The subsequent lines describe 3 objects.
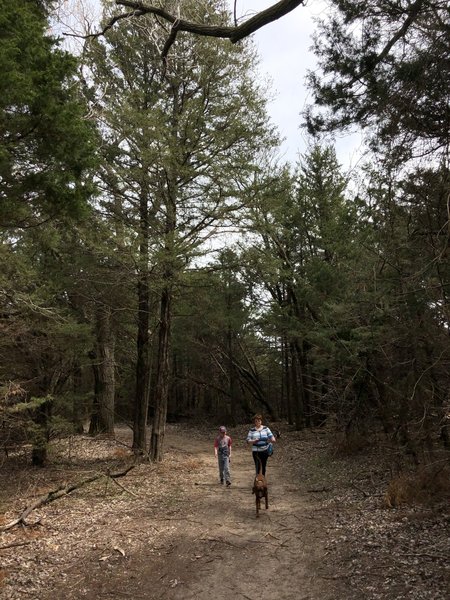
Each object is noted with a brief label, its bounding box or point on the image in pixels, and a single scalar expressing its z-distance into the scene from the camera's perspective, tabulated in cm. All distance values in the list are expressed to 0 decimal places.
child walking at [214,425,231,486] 1107
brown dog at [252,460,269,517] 835
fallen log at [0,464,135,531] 789
